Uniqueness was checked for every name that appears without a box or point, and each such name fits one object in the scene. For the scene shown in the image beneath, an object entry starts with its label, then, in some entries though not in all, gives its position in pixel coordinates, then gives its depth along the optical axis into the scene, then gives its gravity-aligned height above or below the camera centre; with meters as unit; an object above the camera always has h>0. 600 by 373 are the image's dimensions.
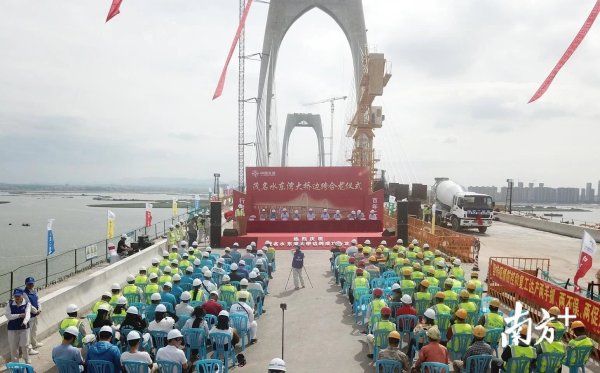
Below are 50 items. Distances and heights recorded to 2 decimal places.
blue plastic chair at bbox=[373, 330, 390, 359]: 7.93 -2.61
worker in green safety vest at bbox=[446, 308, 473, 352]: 7.75 -2.35
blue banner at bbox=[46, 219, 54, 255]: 16.11 -2.05
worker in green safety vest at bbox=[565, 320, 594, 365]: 7.03 -2.28
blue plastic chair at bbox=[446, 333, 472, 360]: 7.83 -2.65
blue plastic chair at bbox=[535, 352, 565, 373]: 6.85 -2.55
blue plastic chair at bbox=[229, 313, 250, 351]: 8.88 -2.61
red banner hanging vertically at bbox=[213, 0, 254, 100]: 15.20 +4.62
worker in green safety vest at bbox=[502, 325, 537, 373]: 6.70 -2.38
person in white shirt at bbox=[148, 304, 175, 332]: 7.56 -2.29
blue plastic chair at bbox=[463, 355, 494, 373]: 6.79 -2.58
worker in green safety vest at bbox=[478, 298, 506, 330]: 8.05 -2.28
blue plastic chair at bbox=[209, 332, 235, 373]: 7.66 -2.68
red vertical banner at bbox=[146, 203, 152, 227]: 25.31 -1.59
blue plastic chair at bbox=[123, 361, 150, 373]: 6.14 -2.44
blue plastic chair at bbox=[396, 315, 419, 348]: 8.72 -2.55
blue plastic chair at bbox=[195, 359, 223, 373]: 6.30 -2.54
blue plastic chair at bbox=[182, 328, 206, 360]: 7.74 -2.57
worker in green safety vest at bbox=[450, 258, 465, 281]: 11.86 -2.15
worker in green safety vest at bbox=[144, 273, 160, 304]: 10.00 -2.23
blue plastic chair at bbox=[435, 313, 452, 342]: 8.72 -2.51
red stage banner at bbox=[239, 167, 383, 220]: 30.11 +0.02
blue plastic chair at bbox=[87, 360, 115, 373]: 6.14 -2.45
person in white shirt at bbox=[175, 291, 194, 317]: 8.65 -2.32
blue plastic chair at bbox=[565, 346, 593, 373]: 7.05 -2.54
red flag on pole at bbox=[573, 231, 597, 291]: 11.56 -1.57
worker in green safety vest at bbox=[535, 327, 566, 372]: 6.85 -2.37
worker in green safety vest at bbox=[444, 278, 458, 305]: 9.59 -2.17
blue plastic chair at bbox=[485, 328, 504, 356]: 8.06 -2.57
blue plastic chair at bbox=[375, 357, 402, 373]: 6.51 -2.53
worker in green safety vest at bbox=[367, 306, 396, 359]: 7.79 -2.32
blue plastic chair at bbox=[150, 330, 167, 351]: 7.59 -2.53
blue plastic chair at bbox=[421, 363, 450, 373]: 6.23 -2.45
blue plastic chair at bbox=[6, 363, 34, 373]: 5.59 -2.26
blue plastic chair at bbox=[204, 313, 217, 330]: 8.48 -2.48
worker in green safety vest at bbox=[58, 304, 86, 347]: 7.14 -2.13
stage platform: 24.02 -2.73
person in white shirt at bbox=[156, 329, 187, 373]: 6.33 -2.33
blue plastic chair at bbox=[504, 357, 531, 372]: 6.70 -2.55
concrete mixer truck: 31.39 -1.28
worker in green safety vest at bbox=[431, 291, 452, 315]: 8.70 -2.24
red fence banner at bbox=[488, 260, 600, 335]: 9.41 -2.49
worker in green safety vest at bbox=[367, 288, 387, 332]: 8.76 -2.23
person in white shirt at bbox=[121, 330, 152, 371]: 6.12 -2.27
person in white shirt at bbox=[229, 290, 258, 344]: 9.05 -2.44
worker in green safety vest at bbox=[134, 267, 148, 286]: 11.17 -2.29
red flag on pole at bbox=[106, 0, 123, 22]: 10.44 +4.09
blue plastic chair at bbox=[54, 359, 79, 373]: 6.25 -2.50
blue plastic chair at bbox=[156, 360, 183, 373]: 6.35 -2.52
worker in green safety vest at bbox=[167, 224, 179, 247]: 20.64 -2.26
